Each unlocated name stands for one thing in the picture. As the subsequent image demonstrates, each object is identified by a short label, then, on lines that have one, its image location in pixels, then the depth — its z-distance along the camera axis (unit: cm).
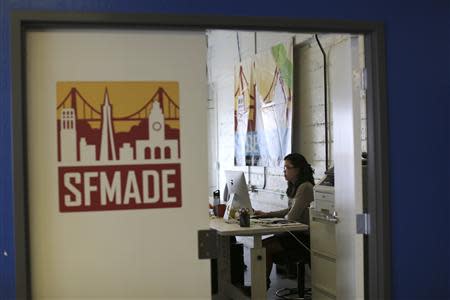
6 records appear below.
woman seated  466
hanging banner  545
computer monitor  446
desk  406
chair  460
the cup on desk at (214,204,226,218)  473
